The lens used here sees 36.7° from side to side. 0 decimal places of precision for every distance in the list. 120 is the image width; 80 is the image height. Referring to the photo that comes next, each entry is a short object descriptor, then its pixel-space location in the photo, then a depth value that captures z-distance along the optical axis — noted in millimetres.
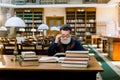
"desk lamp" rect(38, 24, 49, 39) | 7335
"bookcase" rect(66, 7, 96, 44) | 13552
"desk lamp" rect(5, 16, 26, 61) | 2768
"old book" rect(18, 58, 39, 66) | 2118
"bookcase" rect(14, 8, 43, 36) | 13702
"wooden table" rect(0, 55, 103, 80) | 2021
